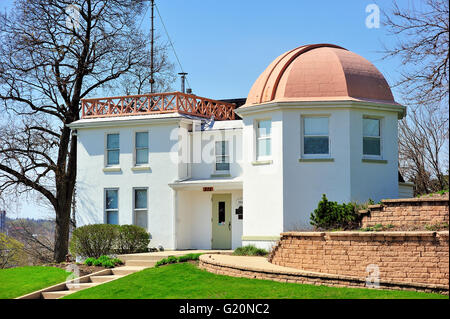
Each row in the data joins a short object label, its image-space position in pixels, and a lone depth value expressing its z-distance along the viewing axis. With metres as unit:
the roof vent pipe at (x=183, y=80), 32.72
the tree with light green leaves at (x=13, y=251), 47.10
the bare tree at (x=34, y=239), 39.53
